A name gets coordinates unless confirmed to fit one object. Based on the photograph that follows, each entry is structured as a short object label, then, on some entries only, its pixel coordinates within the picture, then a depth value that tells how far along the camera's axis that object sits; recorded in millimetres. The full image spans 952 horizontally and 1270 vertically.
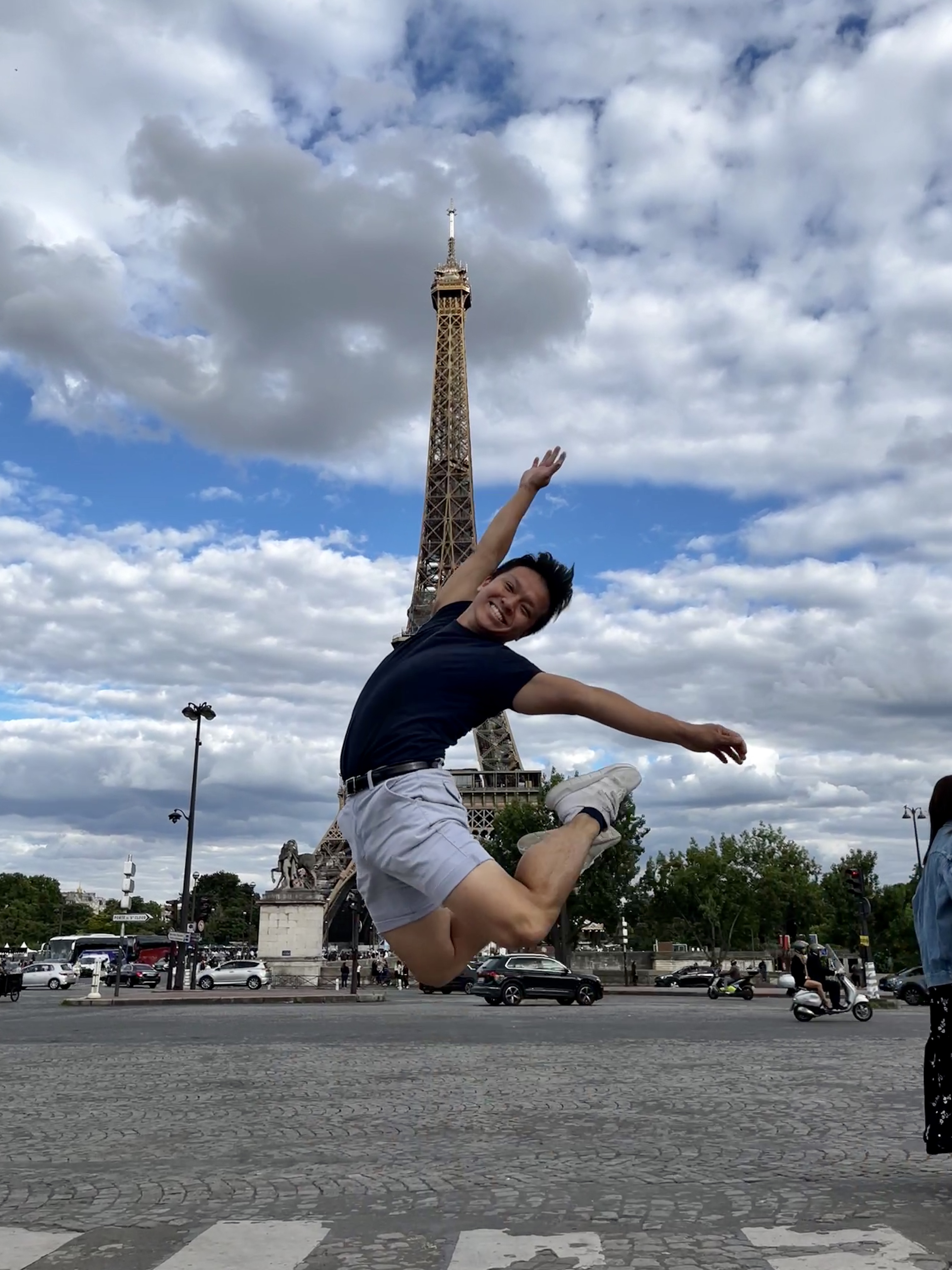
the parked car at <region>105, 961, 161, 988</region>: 53562
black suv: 33719
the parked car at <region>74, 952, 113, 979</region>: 68500
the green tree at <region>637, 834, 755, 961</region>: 72688
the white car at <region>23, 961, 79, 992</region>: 50562
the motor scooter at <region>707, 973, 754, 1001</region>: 39875
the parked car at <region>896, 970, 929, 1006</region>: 39031
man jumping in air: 3230
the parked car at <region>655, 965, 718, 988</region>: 52750
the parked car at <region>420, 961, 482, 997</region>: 47562
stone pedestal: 46156
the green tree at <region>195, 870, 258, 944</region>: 124438
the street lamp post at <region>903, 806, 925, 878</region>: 55375
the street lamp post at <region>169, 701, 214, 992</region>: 38094
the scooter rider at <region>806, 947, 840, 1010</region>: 23312
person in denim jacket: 6230
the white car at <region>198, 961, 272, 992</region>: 45156
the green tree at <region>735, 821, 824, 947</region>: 73688
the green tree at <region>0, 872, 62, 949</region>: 112438
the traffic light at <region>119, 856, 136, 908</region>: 40469
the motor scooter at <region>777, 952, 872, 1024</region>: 22828
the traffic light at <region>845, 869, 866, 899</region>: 29609
